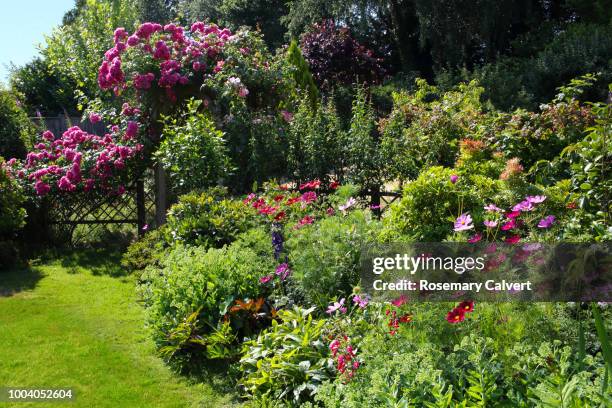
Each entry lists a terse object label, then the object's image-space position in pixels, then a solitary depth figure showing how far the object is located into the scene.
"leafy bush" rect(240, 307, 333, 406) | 3.09
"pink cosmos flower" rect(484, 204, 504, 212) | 3.36
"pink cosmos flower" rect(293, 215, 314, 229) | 4.16
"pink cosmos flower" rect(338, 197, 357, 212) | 4.35
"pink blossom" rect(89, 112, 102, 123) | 8.23
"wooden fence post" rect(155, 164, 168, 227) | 7.75
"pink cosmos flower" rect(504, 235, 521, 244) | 2.90
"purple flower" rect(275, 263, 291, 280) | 3.93
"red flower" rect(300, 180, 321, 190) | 5.08
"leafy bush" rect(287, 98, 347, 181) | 6.78
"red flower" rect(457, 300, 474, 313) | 2.41
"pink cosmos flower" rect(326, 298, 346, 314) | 3.16
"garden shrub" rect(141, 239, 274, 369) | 3.95
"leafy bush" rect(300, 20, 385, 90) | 14.23
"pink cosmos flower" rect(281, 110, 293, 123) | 7.38
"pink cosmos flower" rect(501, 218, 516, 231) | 3.02
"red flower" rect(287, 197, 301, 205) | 4.79
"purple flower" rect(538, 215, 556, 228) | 2.96
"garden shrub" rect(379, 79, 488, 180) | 6.06
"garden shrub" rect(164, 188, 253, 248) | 5.16
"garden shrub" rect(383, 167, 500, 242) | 3.82
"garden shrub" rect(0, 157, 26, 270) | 6.95
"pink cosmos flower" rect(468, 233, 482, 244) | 3.05
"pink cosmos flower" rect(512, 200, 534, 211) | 3.17
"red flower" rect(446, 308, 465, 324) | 2.39
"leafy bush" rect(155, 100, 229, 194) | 6.12
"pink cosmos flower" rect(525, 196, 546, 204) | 3.17
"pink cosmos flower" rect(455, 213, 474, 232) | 3.11
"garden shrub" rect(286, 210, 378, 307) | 3.66
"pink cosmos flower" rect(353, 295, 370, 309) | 3.04
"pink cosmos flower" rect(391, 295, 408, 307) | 2.66
